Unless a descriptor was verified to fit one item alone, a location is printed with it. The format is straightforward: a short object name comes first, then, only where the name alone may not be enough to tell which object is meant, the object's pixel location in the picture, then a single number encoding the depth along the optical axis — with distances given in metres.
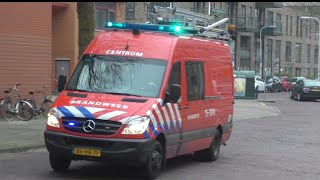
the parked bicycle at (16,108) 18.95
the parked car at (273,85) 56.94
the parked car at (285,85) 60.37
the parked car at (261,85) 53.42
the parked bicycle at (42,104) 19.72
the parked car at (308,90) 41.03
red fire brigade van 8.98
